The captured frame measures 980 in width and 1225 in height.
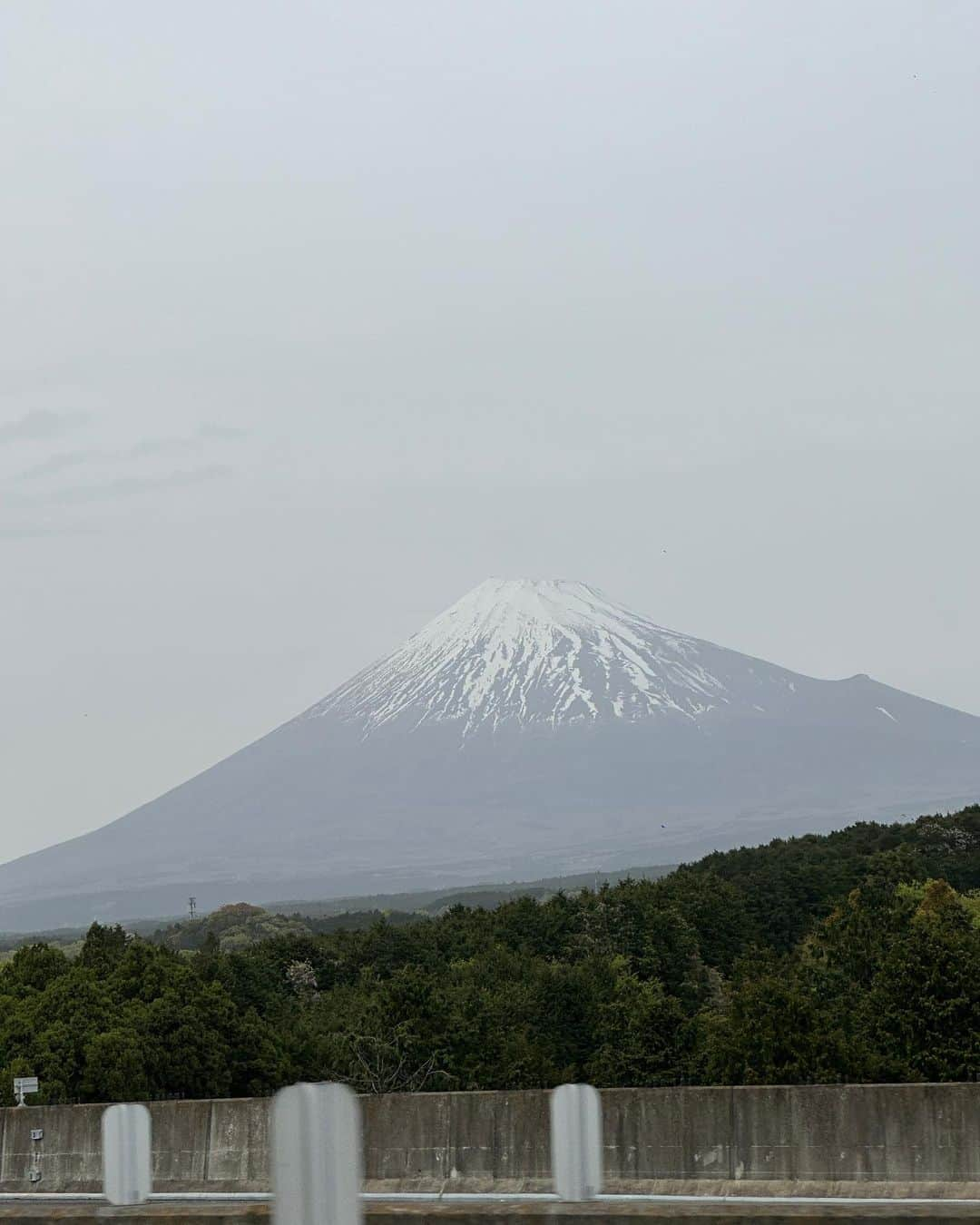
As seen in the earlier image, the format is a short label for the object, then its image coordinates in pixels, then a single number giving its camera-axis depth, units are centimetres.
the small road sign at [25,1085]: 5626
